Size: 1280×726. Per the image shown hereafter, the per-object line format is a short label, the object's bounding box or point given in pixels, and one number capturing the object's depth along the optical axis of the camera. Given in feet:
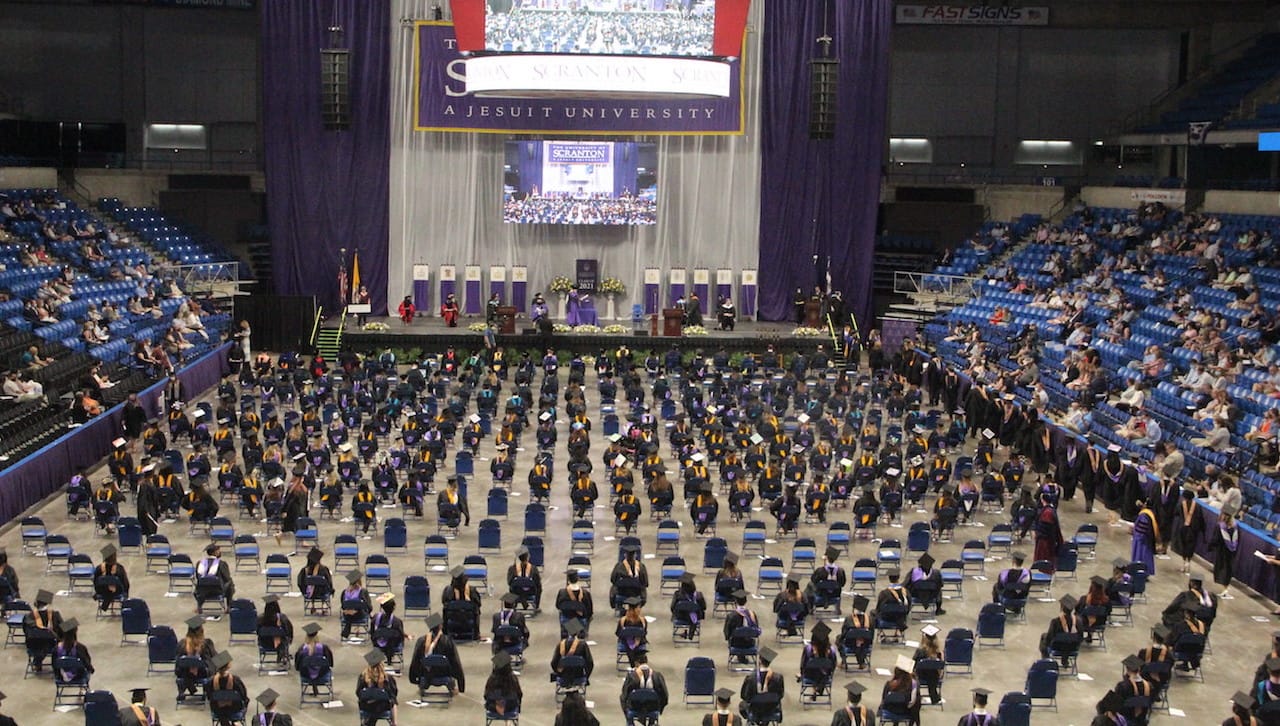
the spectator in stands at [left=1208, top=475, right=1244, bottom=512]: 71.31
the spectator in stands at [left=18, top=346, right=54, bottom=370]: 96.94
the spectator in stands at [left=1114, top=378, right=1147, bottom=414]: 92.32
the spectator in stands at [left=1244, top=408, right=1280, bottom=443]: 79.87
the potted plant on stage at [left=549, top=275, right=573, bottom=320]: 144.05
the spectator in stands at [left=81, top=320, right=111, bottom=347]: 107.45
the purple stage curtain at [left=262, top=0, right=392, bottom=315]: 140.56
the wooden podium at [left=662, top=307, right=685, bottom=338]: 133.59
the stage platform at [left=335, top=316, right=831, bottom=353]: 131.13
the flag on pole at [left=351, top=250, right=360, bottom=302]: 140.36
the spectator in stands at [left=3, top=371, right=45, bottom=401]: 89.92
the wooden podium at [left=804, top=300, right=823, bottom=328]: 138.41
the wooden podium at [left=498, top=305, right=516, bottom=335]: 131.75
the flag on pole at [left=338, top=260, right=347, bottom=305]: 141.28
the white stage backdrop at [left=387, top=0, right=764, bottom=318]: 143.64
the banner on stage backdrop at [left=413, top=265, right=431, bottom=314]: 143.74
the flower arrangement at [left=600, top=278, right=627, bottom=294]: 144.66
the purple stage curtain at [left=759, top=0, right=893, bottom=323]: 142.51
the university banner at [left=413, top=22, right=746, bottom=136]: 140.26
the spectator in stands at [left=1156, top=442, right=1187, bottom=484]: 78.23
